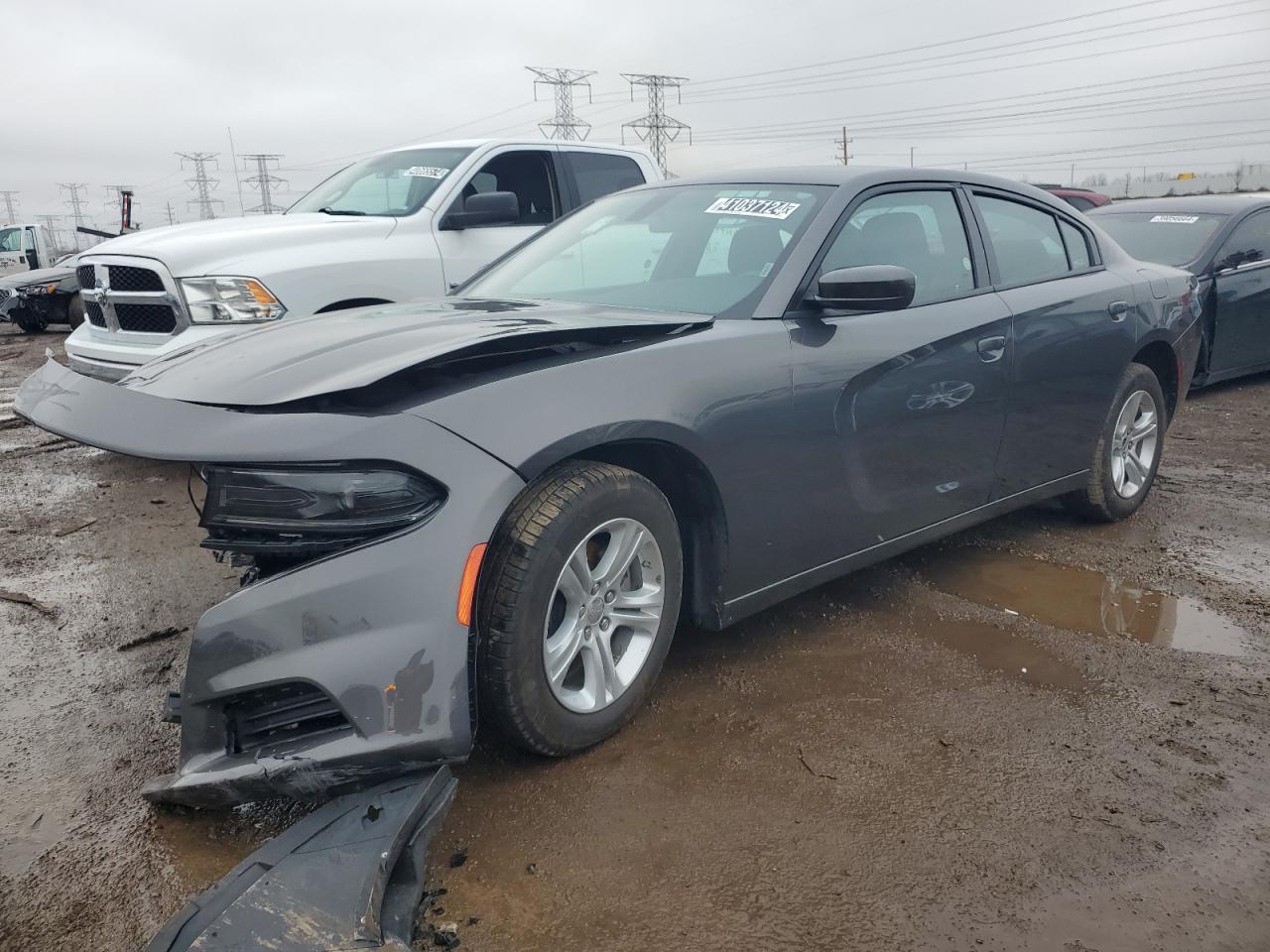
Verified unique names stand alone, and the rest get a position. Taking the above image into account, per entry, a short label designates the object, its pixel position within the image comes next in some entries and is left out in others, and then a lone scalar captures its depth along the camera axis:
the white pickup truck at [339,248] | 5.01
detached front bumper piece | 1.70
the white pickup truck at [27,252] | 19.95
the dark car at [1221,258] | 7.18
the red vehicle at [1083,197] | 14.36
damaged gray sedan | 2.05
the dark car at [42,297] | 14.31
